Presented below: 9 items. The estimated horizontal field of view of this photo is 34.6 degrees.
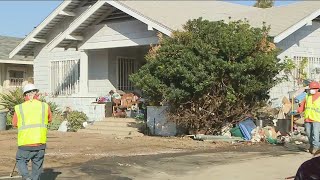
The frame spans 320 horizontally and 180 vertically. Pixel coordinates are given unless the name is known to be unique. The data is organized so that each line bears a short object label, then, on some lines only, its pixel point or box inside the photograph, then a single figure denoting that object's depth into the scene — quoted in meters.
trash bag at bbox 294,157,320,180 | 3.88
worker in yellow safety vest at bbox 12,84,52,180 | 7.32
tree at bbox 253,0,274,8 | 40.66
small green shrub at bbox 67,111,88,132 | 19.61
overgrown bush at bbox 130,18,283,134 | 14.31
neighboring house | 26.87
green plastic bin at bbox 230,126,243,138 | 14.98
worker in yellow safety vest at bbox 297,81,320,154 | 11.79
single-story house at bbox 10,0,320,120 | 17.92
